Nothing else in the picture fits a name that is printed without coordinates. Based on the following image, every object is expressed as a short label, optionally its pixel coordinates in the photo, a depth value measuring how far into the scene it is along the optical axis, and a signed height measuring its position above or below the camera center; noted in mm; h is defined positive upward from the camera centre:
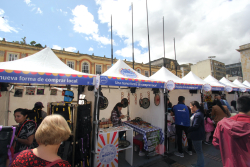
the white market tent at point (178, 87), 4867 +77
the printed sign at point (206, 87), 5494 +76
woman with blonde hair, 1046 -534
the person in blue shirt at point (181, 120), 3770 -1017
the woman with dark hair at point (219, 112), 4320 -849
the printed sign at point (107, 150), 2982 -1550
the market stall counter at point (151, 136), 3607 -1509
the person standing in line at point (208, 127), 4695 -1518
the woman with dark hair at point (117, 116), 4031 -936
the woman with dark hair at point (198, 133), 2863 -1083
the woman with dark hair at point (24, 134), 2035 -765
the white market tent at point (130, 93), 3497 -132
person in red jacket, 1562 -683
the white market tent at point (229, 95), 9219 -527
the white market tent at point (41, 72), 2336 +386
